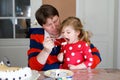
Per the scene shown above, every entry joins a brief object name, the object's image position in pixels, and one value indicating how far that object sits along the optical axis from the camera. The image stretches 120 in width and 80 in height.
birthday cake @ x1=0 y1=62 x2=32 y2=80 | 1.11
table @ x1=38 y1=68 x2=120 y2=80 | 1.33
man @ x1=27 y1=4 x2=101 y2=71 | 1.69
